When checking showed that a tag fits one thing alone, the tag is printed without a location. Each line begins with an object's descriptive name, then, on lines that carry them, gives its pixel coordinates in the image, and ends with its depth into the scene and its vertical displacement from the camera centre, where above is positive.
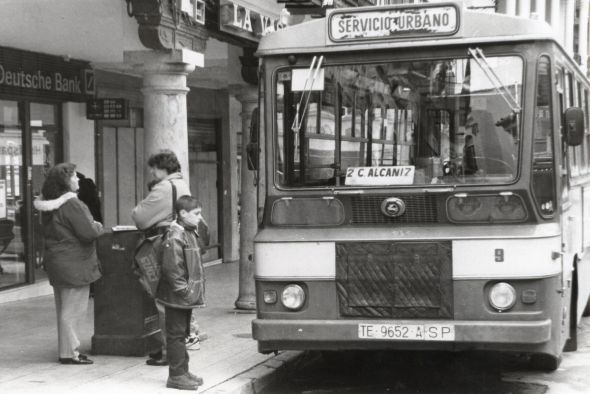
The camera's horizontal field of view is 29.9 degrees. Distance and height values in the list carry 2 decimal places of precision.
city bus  8.12 -0.35
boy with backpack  8.16 -1.09
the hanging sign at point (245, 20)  12.22 +1.38
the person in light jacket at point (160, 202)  9.14 -0.52
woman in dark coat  9.24 -0.89
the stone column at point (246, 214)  13.10 -0.93
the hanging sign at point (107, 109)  15.76 +0.44
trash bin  9.61 -1.42
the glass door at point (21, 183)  14.45 -0.57
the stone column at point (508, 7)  39.00 +4.71
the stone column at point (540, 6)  44.13 +5.33
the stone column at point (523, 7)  42.88 +5.04
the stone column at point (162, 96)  11.10 +0.43
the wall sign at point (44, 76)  14.32 +0.88
